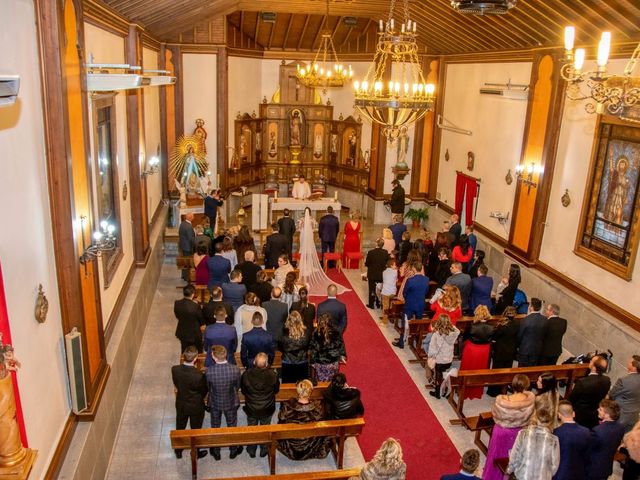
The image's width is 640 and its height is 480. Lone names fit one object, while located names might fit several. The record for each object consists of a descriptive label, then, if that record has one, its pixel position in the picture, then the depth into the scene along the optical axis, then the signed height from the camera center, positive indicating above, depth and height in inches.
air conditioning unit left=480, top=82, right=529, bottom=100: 467.8 +14.4
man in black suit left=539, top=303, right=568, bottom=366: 316.8 -127.2
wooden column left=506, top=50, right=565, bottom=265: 424.2 -33.1
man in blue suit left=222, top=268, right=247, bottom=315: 341.7 -116.5
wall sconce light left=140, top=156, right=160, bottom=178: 437.5 -62.3
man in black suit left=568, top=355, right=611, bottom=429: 259.8 -128.2
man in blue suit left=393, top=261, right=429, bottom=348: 373.7 -124.0
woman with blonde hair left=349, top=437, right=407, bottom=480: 192.9 -121.9
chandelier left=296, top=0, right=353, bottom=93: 525.0 +20.5
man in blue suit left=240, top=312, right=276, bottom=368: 286.2 -121.5
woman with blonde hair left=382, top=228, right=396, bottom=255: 461.6 -112.1
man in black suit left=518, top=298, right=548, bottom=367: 315.9 -126.7
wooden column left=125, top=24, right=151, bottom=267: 391.9 -41.7
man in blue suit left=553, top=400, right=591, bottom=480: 221.9 -128.6
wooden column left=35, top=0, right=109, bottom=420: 189.9 -29.8
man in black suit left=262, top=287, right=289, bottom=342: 319.9 -120.1
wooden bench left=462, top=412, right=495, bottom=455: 285.6 -163.4
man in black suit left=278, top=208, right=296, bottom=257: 489.4 -109.6
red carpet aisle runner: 282.4 -171.3
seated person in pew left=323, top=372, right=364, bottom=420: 261.4 -137.2
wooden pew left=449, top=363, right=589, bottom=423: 305.3 -144.4
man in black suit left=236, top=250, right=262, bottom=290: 377.1 -114.7
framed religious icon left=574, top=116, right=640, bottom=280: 342.0 -56.5
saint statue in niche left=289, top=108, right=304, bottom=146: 781.3 -40.0
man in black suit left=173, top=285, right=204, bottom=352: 313.7 -125.3
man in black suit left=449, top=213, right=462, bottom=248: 470.6 -105.5
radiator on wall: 208.1 -104.7
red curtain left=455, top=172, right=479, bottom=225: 570.6 -88.6
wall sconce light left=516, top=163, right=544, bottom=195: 445.1 -52.3
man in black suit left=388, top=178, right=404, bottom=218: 633.0 -106.8
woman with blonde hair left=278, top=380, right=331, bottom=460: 256.2 -144.9
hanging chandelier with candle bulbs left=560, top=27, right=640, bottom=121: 210.4 +9.4
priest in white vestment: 635.7 -101.1
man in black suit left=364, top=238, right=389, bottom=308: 433.7 -123.9
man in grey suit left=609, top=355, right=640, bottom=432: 259.1 -129.3
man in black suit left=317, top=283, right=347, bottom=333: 321.7 -116.9
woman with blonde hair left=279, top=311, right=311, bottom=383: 289.0 -130.1
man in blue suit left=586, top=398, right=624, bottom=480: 223.6 -128.8
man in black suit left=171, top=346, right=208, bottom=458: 255.4 -135.3
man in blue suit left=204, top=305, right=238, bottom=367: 287.3 -119.5
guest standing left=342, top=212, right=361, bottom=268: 519.8 -126.6
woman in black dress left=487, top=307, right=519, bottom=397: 322.3 -133.2
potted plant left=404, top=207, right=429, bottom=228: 685.9 -133.5
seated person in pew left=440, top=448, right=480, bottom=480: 195.2 -122.3
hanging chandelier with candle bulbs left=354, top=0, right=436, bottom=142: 296.5 +4.4
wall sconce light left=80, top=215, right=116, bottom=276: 222.1 -62.8
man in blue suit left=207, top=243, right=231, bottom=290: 384.8 -117.6
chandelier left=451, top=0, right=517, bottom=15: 194.7 +34.3
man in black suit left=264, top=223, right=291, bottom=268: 457.1 -119.9
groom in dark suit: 523.2 -118.9
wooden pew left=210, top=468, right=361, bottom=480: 226.6 -148.8
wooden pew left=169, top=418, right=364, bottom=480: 247.6 -148.1
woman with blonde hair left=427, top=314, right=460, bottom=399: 307.9 -133.4
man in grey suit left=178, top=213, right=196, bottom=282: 470.0 -117.2
